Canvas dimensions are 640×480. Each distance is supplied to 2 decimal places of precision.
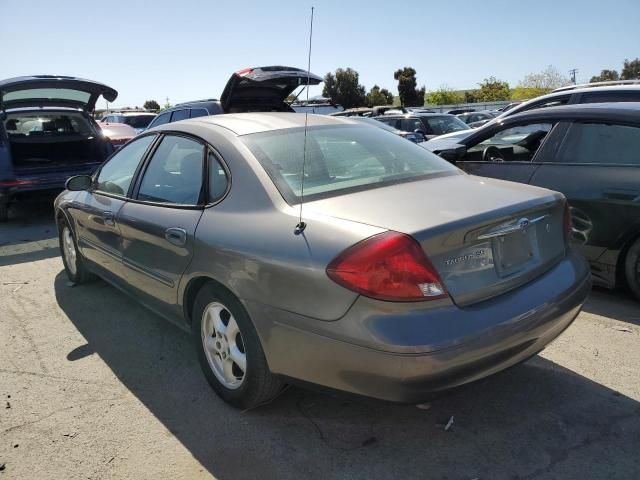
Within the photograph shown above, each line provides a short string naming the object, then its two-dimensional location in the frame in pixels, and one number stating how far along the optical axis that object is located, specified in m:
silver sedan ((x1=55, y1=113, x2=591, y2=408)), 2.16
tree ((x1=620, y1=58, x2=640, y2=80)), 58.66
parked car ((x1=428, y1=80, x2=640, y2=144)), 6.12
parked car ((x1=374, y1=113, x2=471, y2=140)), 13.45
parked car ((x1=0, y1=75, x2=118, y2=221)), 7.56
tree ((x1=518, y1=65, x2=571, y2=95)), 56.12
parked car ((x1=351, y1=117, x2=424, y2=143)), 12.05
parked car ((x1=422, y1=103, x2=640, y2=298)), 4.02
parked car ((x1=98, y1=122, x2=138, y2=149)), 10.80
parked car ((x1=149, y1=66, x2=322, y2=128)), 6.55
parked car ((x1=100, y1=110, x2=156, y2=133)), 19.45
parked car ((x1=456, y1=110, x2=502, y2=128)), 19.06
